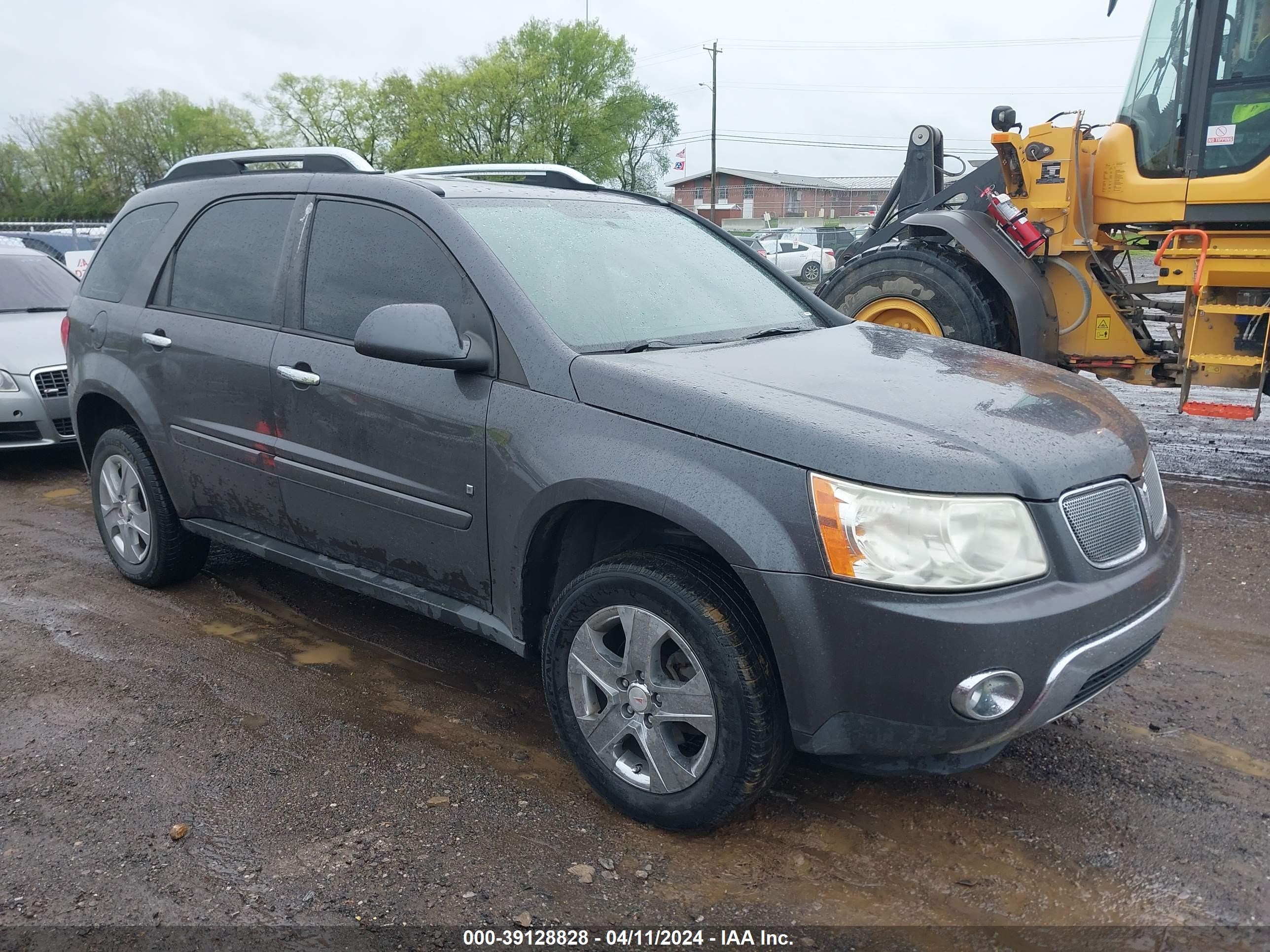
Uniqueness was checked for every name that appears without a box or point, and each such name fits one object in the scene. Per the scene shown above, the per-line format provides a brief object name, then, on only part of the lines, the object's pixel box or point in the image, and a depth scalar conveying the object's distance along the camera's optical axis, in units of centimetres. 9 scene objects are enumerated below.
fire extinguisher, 714
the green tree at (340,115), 6938
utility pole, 5494
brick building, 7788
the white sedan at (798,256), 2809
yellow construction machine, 652
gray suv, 243
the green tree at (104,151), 6556
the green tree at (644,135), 7156
